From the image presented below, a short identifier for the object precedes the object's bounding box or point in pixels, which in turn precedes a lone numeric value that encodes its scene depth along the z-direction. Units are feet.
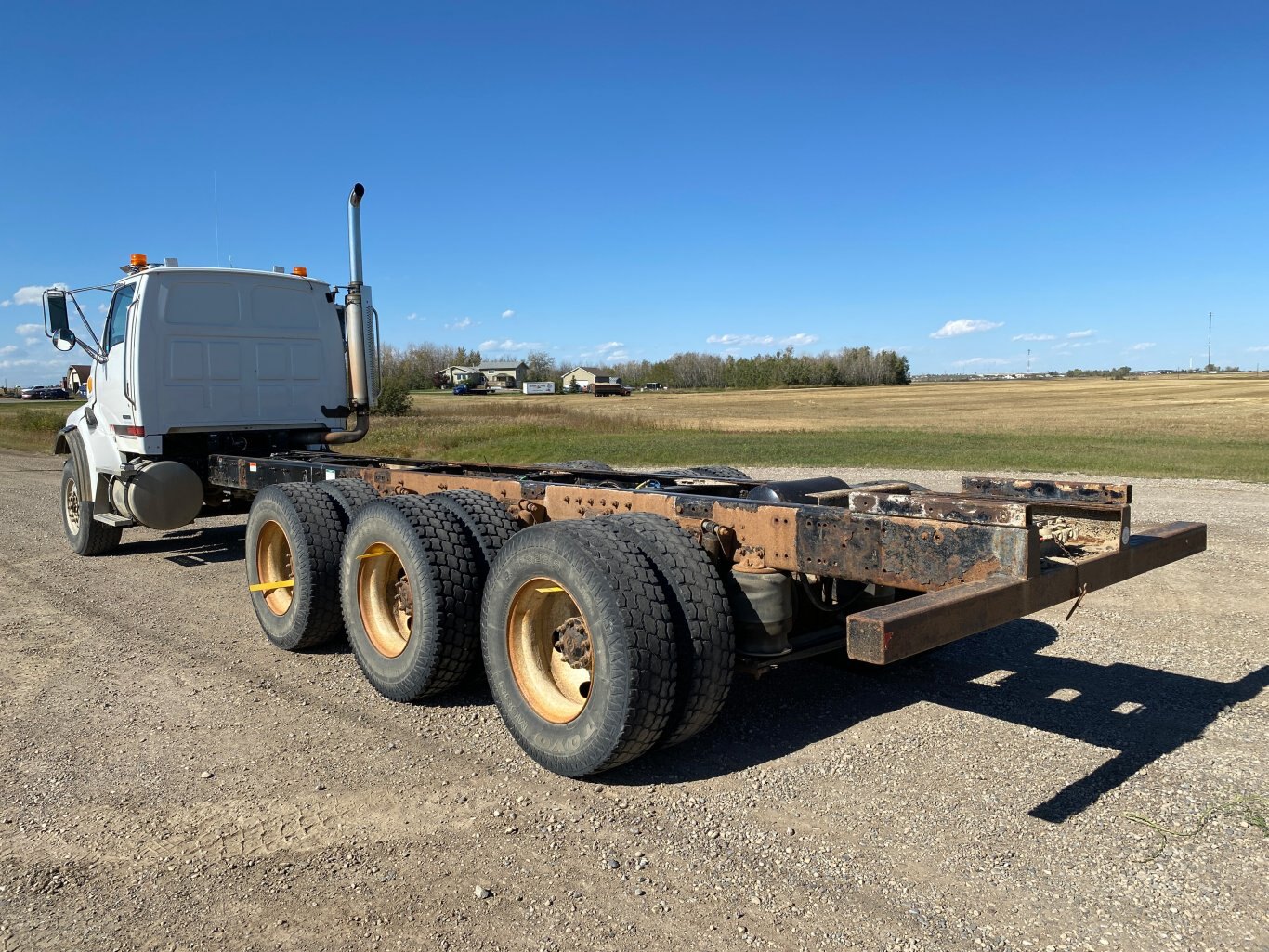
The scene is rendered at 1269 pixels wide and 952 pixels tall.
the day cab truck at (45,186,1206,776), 10.82
